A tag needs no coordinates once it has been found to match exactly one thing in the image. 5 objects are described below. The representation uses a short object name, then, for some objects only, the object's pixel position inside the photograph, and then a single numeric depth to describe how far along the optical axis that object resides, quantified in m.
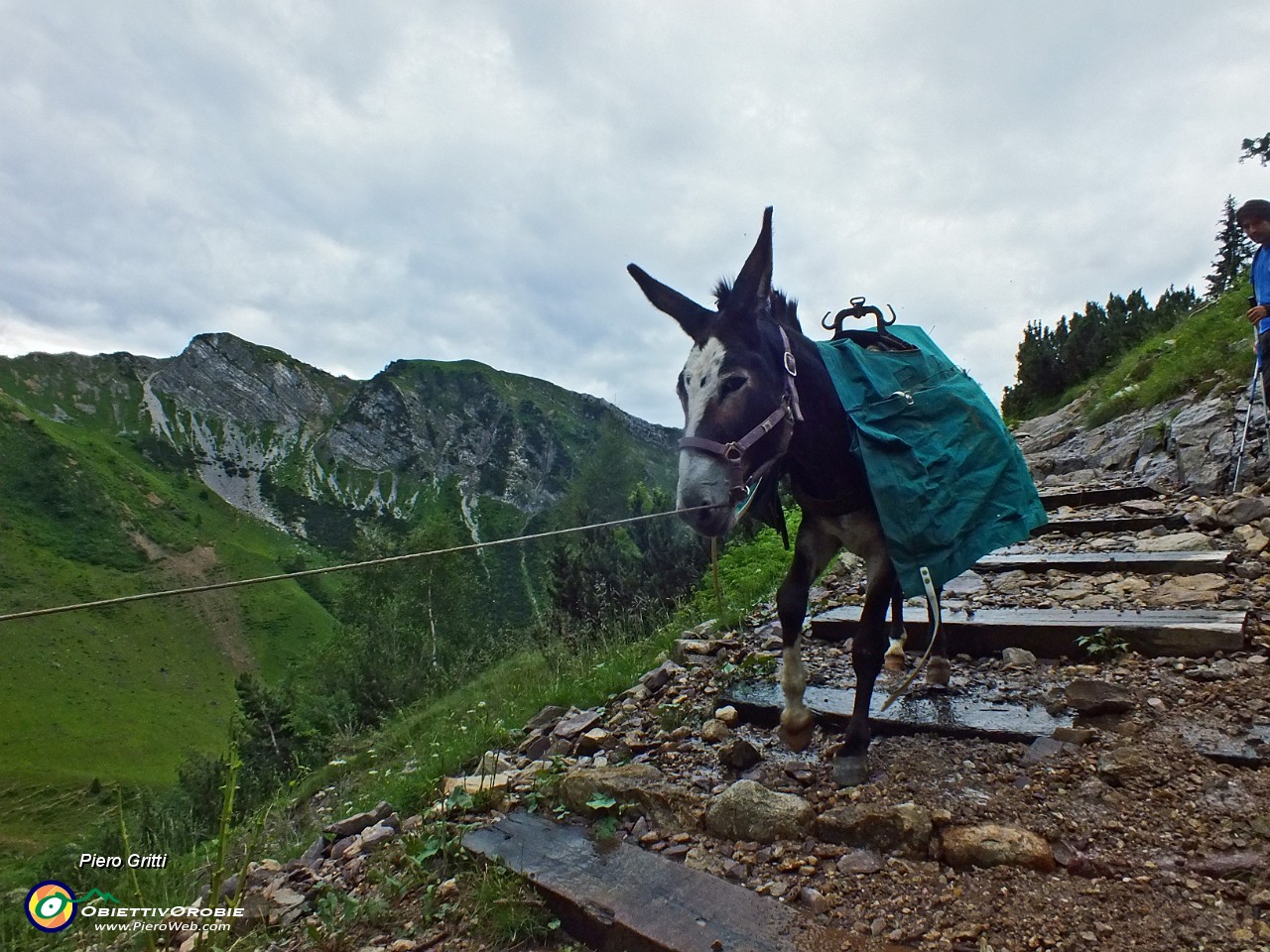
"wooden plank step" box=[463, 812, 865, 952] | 2.18
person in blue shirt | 6.34
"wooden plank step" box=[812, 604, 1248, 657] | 3.95
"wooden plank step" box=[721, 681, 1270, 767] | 2.90
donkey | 3.22
